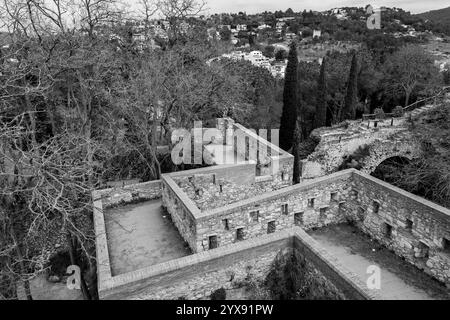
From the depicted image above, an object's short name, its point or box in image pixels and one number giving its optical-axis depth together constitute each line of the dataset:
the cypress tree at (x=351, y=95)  24.59
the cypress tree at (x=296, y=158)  15.53
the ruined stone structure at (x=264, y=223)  6.84
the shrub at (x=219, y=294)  7.23
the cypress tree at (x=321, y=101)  24.39
